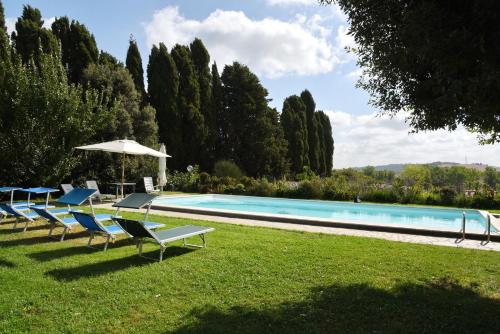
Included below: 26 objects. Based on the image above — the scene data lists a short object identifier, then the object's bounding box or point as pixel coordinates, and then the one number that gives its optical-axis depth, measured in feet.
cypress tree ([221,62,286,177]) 98.68
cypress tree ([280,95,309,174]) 115.65
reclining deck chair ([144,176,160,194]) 54.80
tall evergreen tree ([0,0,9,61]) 48.70
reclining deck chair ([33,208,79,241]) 22.63
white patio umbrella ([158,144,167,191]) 59.47
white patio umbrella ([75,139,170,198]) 41.27
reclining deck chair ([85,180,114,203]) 46.41
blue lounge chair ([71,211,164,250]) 20.38
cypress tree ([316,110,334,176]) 136.36
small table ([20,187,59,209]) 26.43
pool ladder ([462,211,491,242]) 24.29
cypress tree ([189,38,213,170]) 90.51
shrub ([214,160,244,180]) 78.84
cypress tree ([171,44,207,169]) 84.58
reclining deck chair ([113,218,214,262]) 18.31
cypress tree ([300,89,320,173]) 125.80
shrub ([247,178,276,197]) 61.71
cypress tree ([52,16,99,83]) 64.49
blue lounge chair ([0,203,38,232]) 25.20
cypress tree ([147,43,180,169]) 81.61
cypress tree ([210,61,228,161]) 97.50
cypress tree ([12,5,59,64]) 58.59
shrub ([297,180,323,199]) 58.44
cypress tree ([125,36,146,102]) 79.15
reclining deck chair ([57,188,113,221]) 24.88
